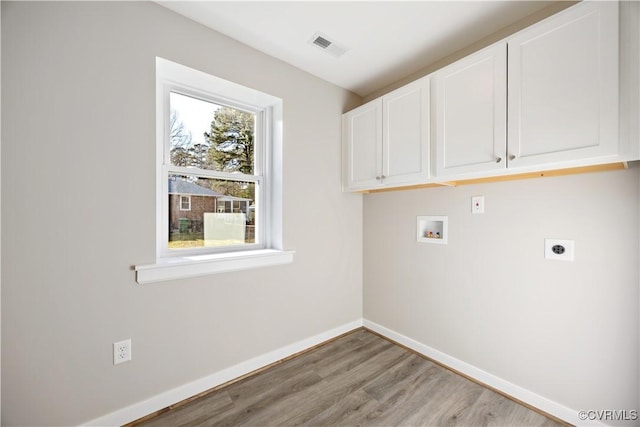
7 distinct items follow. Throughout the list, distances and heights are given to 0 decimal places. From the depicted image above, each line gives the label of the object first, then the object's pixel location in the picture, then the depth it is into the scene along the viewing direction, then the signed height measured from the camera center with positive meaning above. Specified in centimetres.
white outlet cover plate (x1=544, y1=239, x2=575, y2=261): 157 -21
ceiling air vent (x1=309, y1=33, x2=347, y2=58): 193 +127
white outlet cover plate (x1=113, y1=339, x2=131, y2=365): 152 -80
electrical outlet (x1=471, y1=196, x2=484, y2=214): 196 +7
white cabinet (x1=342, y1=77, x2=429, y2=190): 198 +62
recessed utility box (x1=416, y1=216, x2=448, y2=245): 218 -14
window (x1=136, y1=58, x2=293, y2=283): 184 +28
